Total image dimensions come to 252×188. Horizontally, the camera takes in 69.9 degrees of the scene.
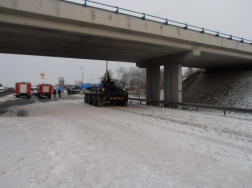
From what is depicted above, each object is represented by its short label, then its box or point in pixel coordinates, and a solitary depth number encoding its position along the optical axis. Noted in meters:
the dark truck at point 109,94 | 16.19
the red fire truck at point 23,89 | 30.64
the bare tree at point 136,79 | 49.59
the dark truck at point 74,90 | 51.53
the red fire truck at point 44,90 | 30.90
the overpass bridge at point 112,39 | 9.95
